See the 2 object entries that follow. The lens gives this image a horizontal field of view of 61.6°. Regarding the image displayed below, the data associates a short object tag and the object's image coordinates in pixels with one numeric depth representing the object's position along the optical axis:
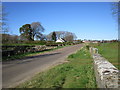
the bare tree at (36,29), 54.10
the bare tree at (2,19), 15.81
